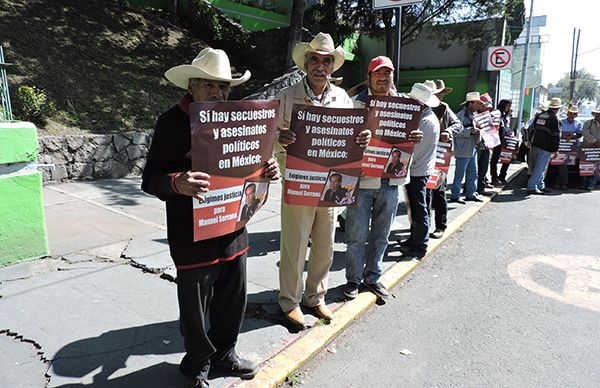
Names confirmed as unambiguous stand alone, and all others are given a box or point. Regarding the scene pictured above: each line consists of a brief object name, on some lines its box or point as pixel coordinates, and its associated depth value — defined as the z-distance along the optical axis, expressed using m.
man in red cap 3.88
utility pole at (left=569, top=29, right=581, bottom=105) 47.18
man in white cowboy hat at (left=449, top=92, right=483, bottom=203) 7.88
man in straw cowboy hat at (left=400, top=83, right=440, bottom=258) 4.99
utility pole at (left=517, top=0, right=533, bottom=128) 14.89
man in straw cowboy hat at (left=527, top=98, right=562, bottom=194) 9.09
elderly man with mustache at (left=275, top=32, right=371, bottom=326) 3.33
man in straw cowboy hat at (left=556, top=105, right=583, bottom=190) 9.91
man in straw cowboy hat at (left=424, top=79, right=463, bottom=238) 5.78
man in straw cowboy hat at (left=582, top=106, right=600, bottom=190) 9.76
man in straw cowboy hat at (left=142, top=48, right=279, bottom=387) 2.32
